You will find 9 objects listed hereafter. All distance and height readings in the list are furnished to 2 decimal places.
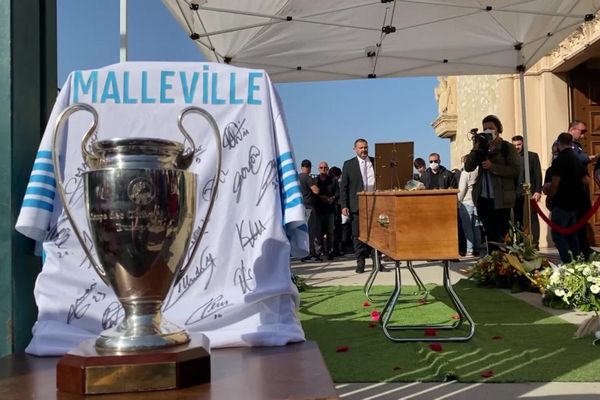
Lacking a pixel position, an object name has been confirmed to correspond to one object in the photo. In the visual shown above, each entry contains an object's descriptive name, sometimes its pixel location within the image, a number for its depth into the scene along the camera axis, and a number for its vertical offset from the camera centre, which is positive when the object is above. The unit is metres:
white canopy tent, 6.43 +2.21
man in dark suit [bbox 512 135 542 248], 8.02 +0.50
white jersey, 1.47 +0.05
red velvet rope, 6.13 -0.07
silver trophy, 1.03 +0.01
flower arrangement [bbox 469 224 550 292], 6.04 -0.49
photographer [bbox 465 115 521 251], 6.12 +0.53
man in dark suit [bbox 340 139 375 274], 7.65 +0.54
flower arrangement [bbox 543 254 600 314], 4.36 -0.51
